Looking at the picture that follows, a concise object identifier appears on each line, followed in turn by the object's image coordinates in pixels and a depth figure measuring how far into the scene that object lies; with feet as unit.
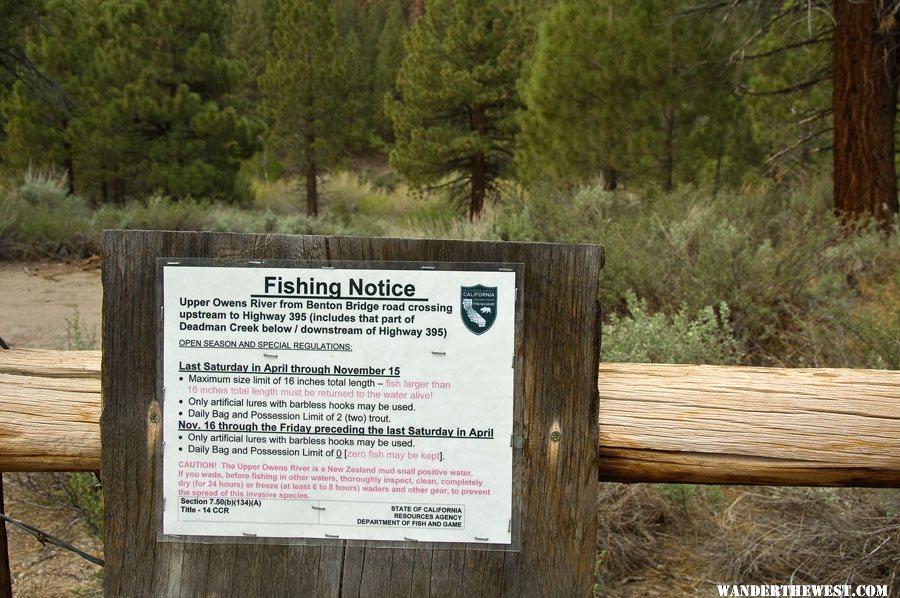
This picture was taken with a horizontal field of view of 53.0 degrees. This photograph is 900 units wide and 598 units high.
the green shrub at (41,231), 35.81
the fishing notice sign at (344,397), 5.10
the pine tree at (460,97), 57.41
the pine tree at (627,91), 41.50
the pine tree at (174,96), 51.19
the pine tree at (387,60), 128.57
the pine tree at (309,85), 68.95
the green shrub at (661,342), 13.99
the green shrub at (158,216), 43.96
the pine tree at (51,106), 51.01
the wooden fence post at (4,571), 6.58
